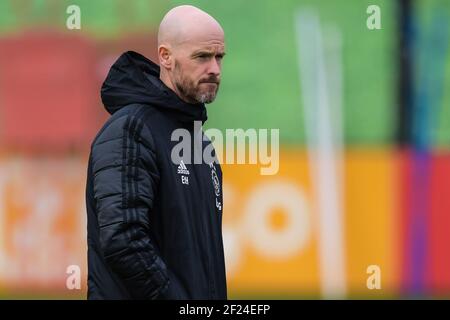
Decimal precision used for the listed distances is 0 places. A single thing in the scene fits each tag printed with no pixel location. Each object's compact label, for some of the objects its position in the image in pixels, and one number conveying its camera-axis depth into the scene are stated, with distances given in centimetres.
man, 605
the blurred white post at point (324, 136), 1480
